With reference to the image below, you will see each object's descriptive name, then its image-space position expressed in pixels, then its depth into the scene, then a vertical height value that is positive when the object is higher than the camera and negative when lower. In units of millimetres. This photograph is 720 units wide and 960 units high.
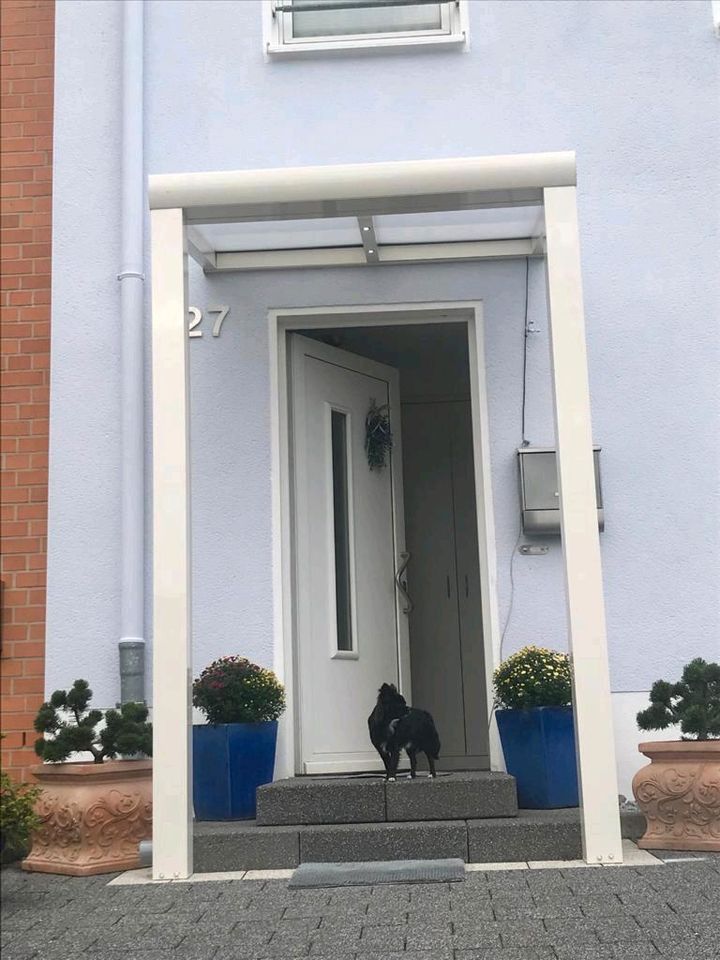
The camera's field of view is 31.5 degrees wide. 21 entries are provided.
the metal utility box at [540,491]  6035 +880
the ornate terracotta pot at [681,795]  4969 -469
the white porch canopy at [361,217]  4840 +1184
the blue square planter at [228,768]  5555 -339
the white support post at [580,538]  4789 +534
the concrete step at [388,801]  5227 -473
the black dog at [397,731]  5504 -201
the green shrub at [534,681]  5461 -7
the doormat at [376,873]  4621 -688
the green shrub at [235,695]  5594 -23
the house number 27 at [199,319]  6371 +1829
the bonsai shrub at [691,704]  5094 -120
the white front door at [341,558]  6367 +664
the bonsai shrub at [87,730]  5262 -147
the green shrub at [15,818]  4641 -440
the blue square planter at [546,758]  5430 -336
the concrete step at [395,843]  4984 -616
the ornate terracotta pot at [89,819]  5125 -498
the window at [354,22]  6586 +3419
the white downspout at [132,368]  6016 +1569
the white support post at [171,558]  4852 +520
